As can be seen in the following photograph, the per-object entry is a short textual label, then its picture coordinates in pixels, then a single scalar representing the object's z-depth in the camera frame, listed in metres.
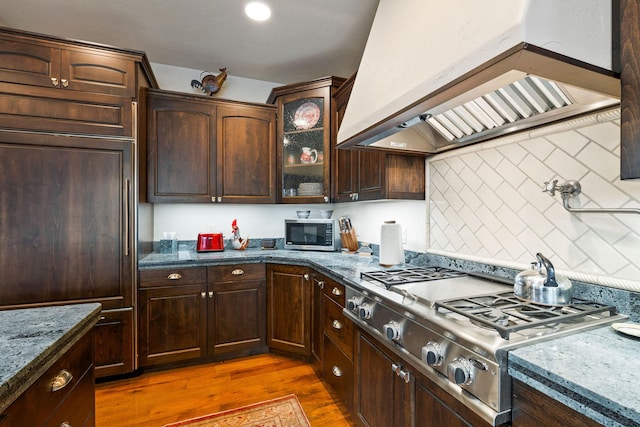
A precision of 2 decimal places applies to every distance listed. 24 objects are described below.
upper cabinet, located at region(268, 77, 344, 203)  2.75
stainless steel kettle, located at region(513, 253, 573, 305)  1.13
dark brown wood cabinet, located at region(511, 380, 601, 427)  0.69
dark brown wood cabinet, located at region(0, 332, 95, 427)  0.75
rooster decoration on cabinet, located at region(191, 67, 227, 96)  2.96
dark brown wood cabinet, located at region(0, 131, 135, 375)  2.04
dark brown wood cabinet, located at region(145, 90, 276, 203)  2.67
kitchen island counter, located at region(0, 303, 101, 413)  0.70
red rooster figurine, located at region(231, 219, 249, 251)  3.07
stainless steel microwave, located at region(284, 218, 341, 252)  2.85
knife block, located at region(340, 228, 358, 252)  2.81
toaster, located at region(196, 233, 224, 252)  2.90
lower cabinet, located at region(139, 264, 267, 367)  2.37
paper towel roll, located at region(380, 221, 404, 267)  2.04
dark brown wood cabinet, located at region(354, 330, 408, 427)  1.28
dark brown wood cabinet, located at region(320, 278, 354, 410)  1.78
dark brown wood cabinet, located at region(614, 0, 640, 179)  0.79
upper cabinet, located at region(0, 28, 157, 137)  2.04
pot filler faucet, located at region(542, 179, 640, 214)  1.25
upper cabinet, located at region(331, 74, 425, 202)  2.03
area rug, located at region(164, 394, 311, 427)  1.81
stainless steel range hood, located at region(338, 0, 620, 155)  0.82
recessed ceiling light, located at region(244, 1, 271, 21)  2.12
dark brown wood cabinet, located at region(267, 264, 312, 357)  2.49
